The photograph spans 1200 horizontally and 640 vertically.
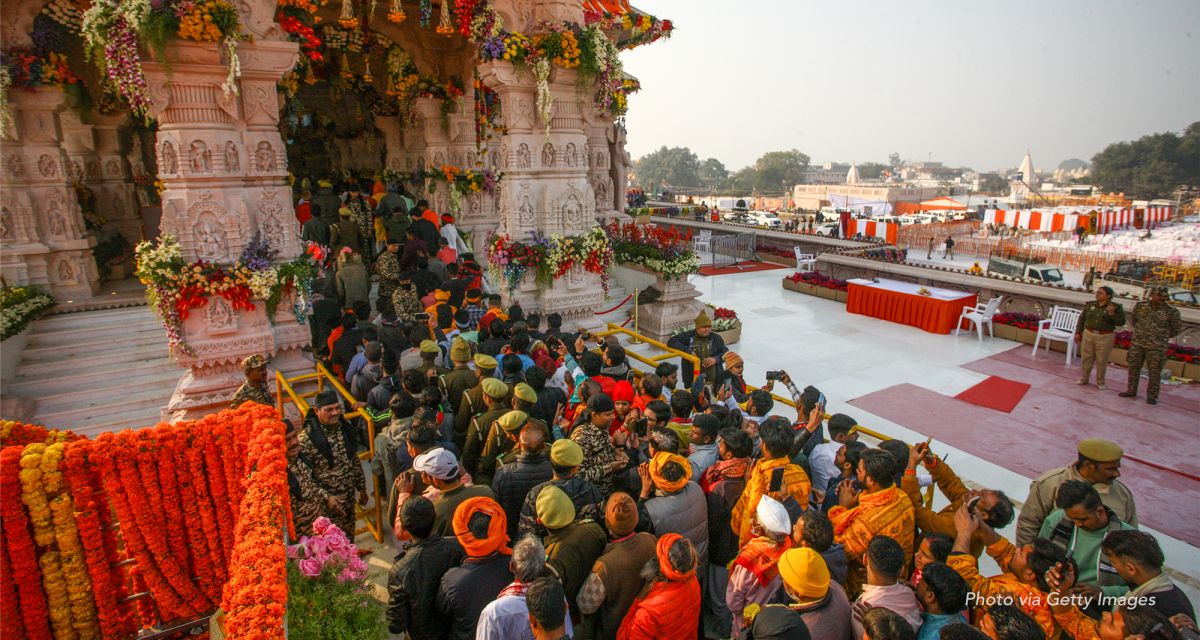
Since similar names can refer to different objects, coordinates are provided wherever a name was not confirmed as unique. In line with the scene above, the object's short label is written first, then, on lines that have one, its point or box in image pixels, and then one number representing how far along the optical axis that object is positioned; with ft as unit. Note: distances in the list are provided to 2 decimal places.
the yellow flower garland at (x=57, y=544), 11.12
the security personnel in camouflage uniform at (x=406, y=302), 27.27
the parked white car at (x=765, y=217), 126.49
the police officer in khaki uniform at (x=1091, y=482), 12.37
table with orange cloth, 39.68
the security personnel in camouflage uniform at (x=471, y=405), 16.85
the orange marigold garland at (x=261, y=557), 8.18
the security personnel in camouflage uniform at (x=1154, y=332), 27.14
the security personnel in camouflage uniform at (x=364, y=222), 38.09
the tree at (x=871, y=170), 504.84
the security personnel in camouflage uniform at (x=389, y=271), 30.25
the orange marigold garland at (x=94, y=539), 11.54
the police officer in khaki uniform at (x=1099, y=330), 28.73
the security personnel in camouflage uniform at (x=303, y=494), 14.10
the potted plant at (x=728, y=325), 37.52
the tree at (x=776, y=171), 291.17
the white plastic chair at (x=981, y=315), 38.52
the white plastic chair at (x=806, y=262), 57.11
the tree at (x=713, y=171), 382.83
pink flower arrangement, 10.73
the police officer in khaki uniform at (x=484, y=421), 15.39
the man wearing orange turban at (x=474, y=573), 9.66
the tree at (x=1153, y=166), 195.00
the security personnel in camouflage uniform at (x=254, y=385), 17.29
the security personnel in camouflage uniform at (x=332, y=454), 14.80
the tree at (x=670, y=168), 342.85
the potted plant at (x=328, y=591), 9.86
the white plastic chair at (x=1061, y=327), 34.27
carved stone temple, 24.56
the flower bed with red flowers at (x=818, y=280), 49.78
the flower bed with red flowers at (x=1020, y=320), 37.93
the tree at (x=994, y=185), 327.76
